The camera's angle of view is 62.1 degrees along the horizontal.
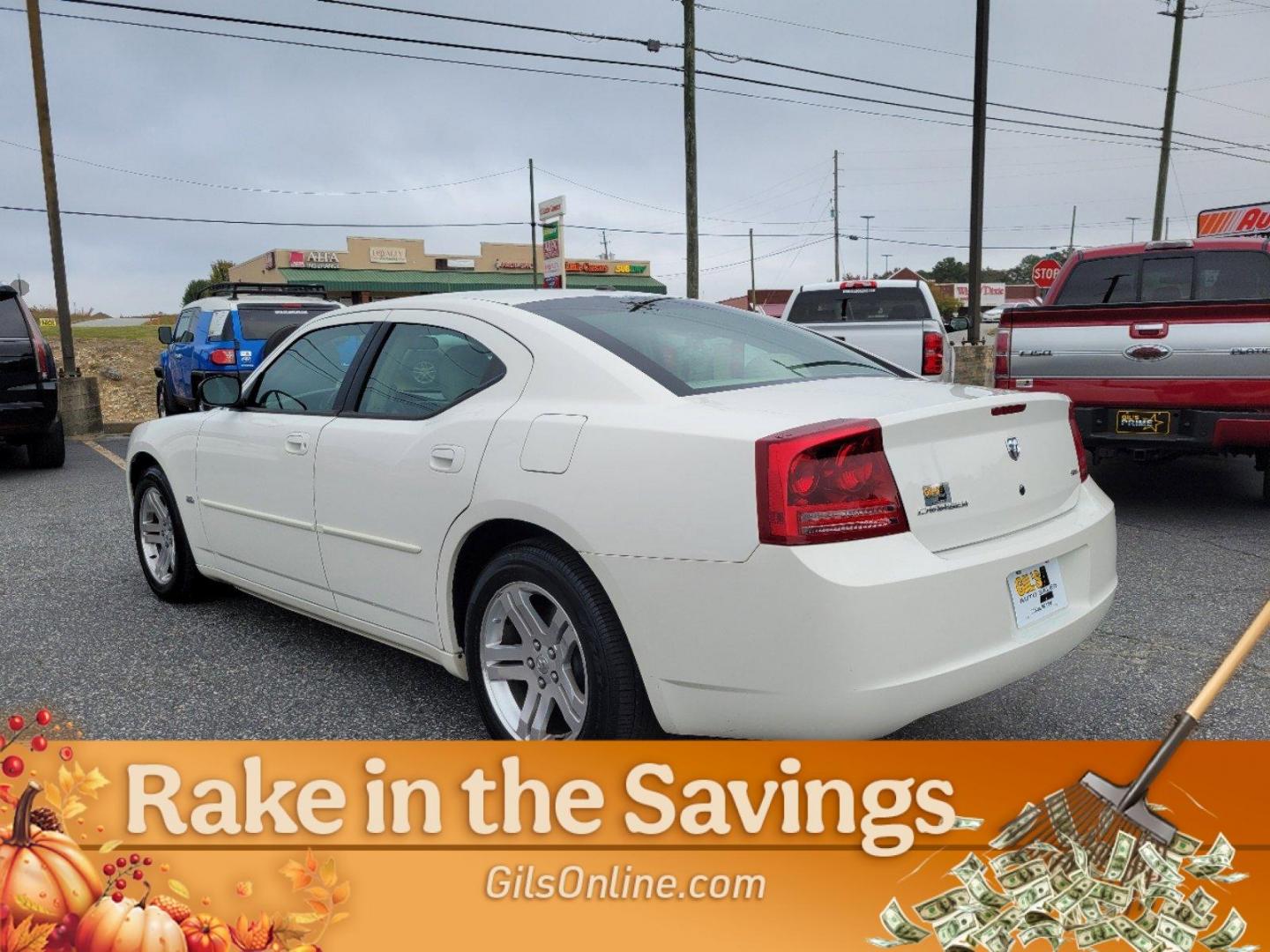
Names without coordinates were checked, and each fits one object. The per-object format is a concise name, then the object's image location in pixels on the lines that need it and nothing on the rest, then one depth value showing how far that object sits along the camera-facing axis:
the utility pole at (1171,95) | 29.81
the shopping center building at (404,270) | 53.84
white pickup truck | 10.66
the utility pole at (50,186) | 16.05
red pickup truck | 6.20
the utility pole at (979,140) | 18.20
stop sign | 28.25
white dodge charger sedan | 2.45
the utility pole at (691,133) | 19.72
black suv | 9.84
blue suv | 13.52
